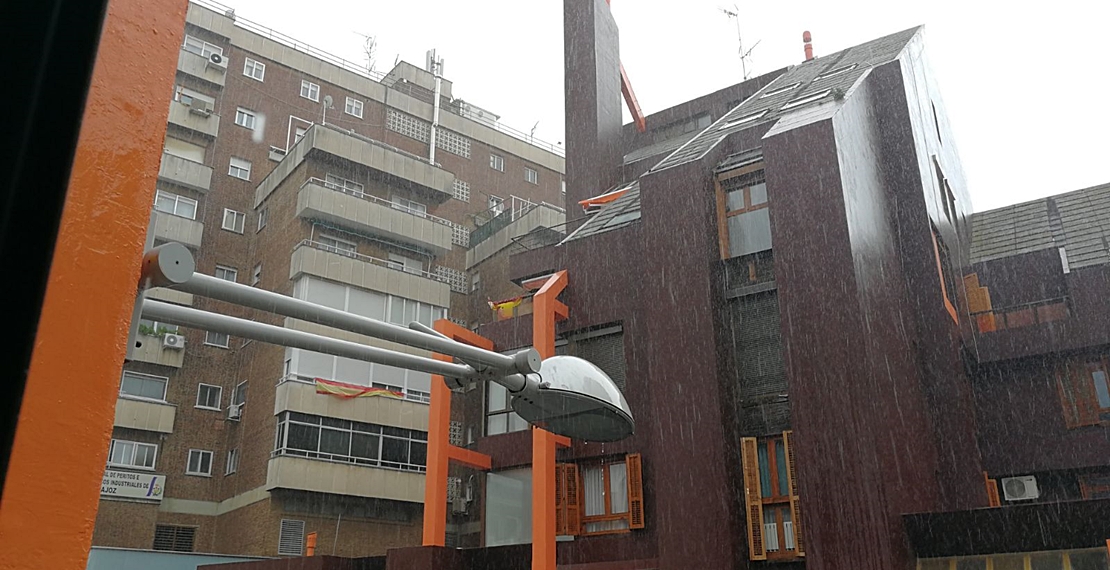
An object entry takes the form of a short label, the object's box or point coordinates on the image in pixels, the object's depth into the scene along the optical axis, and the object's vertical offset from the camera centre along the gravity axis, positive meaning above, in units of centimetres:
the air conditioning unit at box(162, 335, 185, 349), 3114 +871
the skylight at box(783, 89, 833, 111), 1890 +989
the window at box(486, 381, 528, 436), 2098 +430
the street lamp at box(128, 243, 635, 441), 398 +142
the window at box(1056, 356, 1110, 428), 1869 +416
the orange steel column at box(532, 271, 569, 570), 1705 +261
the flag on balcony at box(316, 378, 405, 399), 2833 +660
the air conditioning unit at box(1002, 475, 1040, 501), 1870 +228
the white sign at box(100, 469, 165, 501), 2831 +387
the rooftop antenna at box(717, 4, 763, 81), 3264 +1865
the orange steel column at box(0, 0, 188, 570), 207 +72
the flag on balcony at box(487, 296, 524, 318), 2347 +734
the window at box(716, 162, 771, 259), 1762 +719
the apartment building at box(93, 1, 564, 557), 2819 +999
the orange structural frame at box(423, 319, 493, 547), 1884 +326
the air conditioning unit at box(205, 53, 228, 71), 3644 +2045
